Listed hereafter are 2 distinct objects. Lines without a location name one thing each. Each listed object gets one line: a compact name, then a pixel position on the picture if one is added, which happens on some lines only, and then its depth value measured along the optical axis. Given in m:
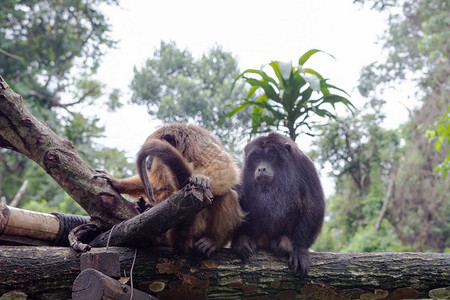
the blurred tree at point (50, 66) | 9.87
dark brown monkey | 3.69
